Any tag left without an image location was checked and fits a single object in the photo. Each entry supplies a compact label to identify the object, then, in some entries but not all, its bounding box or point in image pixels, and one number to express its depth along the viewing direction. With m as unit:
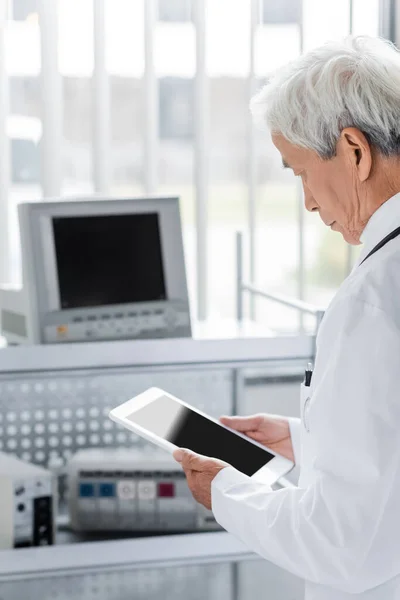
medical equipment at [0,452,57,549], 2.49
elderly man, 1.90
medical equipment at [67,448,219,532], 2.58
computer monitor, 2.55
